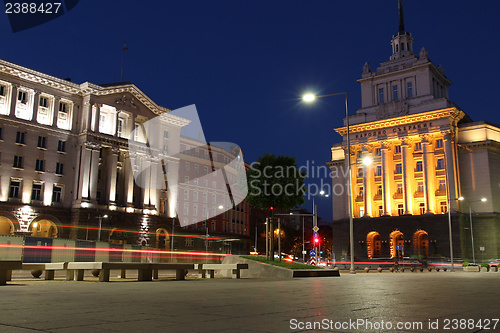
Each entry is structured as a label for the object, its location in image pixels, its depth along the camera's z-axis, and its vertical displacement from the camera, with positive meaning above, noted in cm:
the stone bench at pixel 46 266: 1681 -70
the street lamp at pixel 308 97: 2847 +906
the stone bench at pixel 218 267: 2212 -91
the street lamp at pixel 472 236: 6188 +179
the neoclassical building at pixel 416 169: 6756 +1221
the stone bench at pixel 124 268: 1650 -75
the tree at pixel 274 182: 3092 +429
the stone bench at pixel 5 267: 1397 -62
